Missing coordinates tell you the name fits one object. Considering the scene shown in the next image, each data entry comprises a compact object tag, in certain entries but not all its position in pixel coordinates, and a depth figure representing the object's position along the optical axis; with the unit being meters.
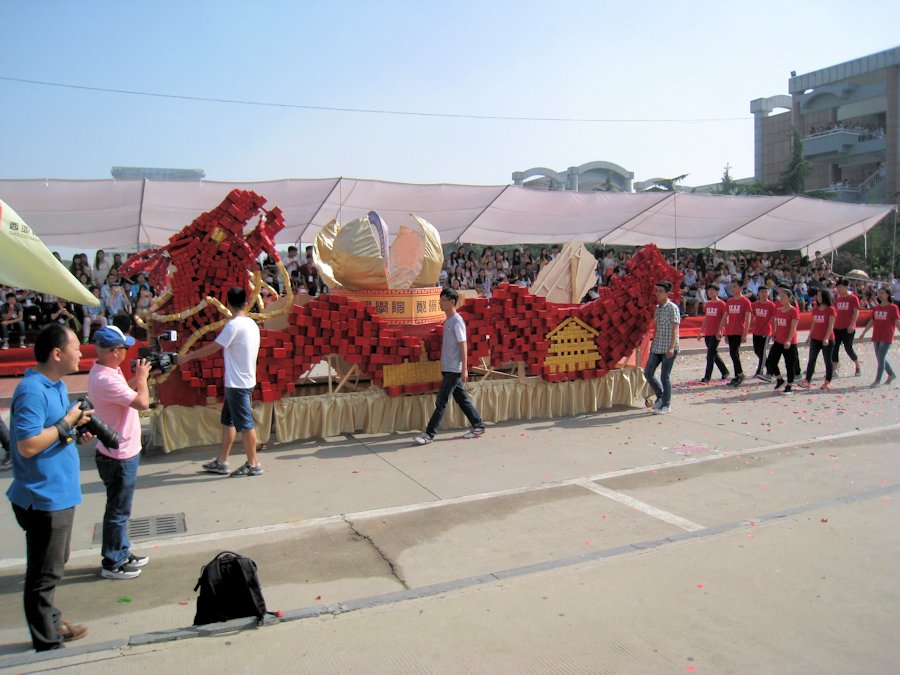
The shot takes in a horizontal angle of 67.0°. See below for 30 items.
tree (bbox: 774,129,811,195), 41.03
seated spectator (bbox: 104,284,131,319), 13.48
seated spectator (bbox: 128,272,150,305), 14.00
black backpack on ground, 3.40
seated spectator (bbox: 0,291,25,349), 12.96
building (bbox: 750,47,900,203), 44.81
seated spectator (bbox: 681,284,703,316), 19.73
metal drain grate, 4.78
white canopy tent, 13.88
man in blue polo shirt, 3.09
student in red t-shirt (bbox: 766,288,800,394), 10.09
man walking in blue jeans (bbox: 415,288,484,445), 7.17
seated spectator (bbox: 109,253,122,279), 14.48
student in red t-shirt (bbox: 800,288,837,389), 10.31
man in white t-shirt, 5.92
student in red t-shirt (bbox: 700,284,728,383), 10.74
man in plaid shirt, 8.34
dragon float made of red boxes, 6.90
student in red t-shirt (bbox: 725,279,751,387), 10.73
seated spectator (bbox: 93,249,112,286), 15.11
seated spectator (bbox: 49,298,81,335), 13.14
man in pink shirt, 3.92
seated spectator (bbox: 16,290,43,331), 13.40
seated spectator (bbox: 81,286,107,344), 13.21
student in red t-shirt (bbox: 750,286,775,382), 11.02
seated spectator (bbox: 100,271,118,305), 13.77
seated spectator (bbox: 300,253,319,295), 14.40
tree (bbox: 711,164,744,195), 42.30
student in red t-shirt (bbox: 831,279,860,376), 10.86
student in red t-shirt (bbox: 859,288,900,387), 10.45
